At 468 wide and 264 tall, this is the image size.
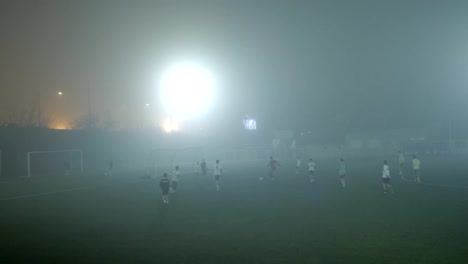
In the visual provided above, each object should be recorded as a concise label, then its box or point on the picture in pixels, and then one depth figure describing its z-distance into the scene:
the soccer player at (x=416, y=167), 26.70
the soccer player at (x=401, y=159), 34.21
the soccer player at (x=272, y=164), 31.50
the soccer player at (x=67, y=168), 45.38
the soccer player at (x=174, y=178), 25.56
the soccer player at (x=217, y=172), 27.34
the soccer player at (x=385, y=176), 21.52
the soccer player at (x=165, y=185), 20.45
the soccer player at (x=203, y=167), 35.56
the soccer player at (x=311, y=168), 28.69
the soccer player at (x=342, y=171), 24.80
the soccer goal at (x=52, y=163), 46.26
